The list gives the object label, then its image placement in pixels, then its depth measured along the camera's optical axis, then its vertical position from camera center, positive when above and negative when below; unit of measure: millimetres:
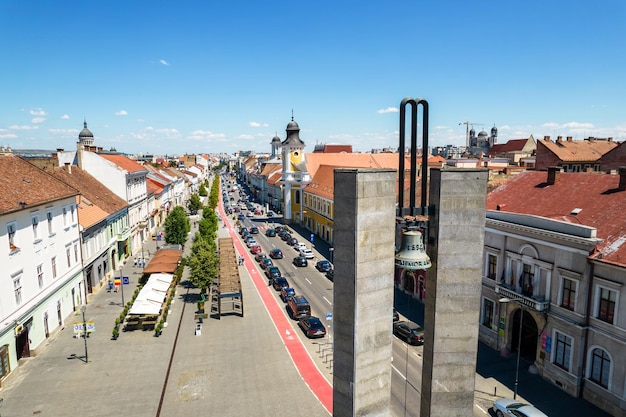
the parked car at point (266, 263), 50238 -12827
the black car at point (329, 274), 47112 -13510
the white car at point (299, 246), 58656 -12980
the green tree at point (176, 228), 56031 -9323
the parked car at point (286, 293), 38759 -12856
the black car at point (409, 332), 29484 -12819
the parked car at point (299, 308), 34406 -12619
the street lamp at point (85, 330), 26747 -11141
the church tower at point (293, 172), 84500 -2513
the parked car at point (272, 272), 45650 -12831
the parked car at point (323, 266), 49219 -12968
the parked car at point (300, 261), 52231 -13090
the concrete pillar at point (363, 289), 10492 -3423
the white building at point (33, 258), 25703 -7254
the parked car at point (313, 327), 30828 -12848
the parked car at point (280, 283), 42125 -12867
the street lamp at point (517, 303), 23000 -9310
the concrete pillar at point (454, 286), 10859 -3419
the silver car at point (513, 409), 19844 -12578
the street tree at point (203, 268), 37781 -10064
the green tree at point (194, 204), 90438 -9930
